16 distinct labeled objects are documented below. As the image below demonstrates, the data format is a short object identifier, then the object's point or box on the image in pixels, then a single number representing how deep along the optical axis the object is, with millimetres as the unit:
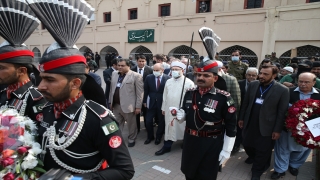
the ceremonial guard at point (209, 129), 2908
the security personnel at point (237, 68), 6141
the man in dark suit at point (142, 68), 6327
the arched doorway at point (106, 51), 22688
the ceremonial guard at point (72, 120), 1453
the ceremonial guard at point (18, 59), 2084
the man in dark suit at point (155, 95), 5164
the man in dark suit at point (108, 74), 5863
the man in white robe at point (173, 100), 4668
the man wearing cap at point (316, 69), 4880
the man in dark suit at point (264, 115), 3486
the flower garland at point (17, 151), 1334
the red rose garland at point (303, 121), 3208
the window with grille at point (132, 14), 20000
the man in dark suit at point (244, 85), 4902
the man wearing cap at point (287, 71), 6236
